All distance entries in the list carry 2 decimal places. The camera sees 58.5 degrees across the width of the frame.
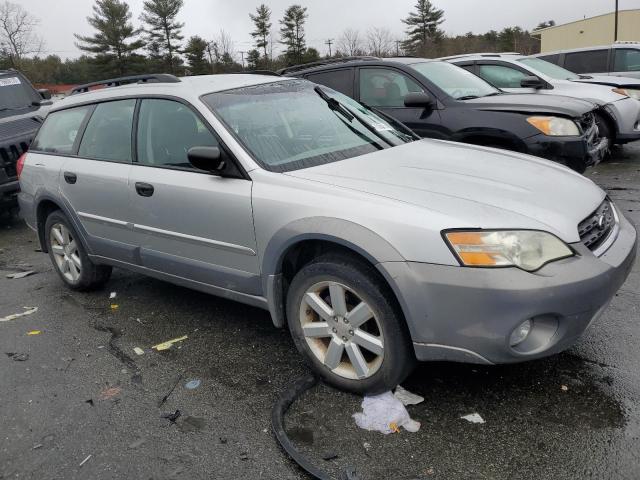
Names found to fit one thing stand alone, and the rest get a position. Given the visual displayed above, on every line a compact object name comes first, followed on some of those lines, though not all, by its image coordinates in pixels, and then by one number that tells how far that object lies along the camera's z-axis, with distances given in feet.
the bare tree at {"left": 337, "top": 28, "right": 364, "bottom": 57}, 203.72
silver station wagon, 8.26
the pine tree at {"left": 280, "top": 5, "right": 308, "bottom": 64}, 212.84
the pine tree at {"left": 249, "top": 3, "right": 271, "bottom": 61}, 217.15
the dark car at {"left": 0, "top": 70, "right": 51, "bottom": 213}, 25.27
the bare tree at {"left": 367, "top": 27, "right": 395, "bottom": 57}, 210.51
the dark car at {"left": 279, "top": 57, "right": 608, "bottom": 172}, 19.31
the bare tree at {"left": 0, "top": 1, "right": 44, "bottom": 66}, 190.08
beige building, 160.15
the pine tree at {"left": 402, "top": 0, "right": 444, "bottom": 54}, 234.58
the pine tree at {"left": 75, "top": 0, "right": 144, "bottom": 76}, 196.13
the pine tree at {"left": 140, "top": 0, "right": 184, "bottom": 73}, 202.39
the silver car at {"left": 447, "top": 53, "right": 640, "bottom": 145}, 26.58
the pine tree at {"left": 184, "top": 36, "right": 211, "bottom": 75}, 201.57
